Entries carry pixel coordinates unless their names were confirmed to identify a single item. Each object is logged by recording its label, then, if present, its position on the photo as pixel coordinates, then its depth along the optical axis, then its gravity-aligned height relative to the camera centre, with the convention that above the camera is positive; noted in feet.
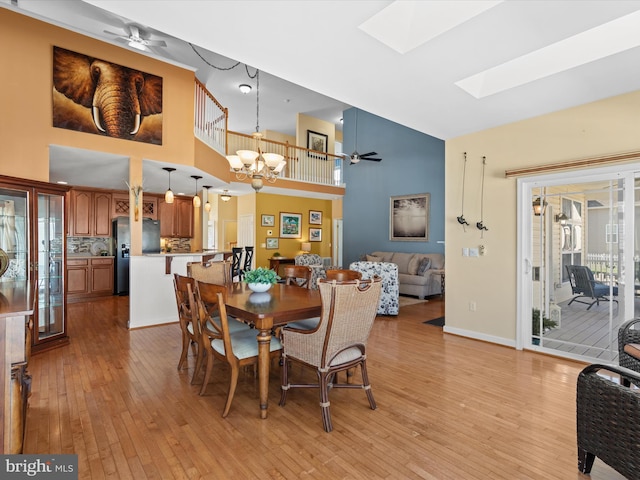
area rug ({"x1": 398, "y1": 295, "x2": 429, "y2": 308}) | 22.43 -4.67
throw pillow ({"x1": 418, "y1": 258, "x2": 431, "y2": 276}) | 25.08 -2.36
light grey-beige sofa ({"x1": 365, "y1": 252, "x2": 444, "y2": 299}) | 24.45 -2.96
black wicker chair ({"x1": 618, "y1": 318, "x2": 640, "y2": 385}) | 6.64 -2.15
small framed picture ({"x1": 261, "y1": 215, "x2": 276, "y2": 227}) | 32.12 +1.35
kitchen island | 15.62 -2.64
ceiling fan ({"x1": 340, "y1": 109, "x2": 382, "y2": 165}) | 26.91 +6.31
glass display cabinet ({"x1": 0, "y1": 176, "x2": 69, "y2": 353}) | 11.80 -0.40
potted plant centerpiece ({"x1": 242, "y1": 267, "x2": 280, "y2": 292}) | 10.16 -1.38
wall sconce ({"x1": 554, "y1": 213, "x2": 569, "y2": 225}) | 12.27 +0.64
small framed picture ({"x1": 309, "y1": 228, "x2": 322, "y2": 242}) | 35.78 +0.00
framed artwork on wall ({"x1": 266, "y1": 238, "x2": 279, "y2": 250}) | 32.53 -0.85
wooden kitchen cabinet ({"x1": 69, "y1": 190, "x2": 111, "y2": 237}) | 23.38 +1.44
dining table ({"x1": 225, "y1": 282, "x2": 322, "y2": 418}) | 7.61 -1.84
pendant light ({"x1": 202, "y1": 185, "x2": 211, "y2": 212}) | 25.67 +2.34
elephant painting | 13.44 +5.87
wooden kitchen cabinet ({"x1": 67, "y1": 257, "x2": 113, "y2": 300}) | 22.35 -2.97
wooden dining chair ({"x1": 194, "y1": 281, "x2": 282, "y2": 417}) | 7.80 -2.72
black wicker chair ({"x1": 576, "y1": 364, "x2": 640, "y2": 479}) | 4.84 -2.93
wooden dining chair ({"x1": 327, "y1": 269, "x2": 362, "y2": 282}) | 11.16 -1.35
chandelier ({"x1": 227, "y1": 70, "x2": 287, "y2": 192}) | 12.18 +2.68
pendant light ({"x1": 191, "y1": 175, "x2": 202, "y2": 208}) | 20.91 +2.36
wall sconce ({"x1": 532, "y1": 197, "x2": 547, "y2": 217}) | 12.77 +1.12
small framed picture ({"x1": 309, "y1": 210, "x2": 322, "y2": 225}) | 35.83 +1.88
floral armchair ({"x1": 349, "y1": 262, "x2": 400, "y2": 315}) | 18.25 -2.86
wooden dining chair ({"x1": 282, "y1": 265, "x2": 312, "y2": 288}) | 12.45 -1.54
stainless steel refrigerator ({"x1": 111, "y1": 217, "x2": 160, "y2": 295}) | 23.82 -1.08
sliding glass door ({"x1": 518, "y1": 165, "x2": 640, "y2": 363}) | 10.86 -0.86
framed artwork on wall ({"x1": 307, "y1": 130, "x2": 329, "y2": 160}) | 34.24 +9.84
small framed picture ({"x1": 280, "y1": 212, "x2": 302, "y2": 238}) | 33.47 +0.97
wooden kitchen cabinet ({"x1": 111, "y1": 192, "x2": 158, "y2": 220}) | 24.77 +2.18
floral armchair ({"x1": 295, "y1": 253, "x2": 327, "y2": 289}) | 28.00 -2.16
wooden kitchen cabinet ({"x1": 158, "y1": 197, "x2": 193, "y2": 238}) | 27.14 +1.39
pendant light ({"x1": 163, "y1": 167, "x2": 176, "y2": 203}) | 19.43 +2.17
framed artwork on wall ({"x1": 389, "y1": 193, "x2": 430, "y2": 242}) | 27.55 +1.47
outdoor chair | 11.22 -1.79
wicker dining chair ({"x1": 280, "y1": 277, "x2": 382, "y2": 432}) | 7.23 -2.35
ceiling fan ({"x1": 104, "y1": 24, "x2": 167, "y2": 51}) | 16.17 +9.91
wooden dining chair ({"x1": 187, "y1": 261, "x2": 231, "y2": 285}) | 11.85 -1.36
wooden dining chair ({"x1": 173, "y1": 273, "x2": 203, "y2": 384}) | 9.17 -2.50
